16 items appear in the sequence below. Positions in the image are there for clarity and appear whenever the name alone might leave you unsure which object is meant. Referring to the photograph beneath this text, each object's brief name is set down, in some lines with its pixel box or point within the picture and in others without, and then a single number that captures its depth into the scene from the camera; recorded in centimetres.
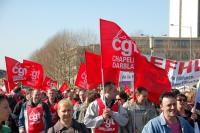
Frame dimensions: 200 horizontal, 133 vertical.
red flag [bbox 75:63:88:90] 1702
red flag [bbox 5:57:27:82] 1619
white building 11081
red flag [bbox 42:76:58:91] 2161
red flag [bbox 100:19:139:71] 814
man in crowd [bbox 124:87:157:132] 843
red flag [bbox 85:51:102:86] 1037
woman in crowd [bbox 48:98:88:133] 616
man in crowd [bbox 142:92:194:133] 539
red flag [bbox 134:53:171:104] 836
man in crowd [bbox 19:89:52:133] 926
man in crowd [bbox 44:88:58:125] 955
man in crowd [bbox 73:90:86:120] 1083
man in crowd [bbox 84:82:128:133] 780
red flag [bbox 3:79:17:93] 1679
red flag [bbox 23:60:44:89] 1498
